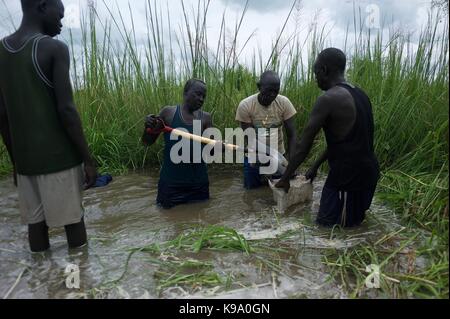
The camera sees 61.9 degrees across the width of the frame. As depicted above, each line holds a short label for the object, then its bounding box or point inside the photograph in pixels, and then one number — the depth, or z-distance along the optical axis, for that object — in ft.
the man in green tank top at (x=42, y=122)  6.78
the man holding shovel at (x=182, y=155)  10.46
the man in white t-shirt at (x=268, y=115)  12.32
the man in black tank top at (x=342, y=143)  8.30
